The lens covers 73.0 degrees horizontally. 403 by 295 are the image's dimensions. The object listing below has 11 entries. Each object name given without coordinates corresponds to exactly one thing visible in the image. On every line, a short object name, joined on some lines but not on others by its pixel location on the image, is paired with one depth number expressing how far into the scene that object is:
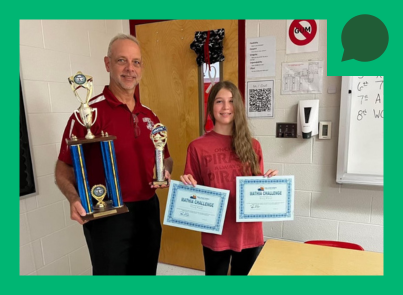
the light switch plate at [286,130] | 2.06
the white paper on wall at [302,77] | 1.95
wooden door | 2.33
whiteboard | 1.82
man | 1.42
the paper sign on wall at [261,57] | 2.06
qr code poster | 2.10
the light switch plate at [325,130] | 1.96
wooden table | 1.16
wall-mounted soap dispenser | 1.93
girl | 1.48
